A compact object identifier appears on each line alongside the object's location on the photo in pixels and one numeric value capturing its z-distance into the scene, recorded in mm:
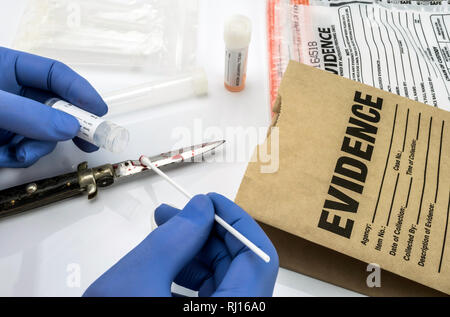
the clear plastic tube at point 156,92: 684
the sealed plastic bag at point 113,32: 742
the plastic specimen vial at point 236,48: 596
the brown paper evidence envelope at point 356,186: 440
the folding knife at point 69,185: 537
